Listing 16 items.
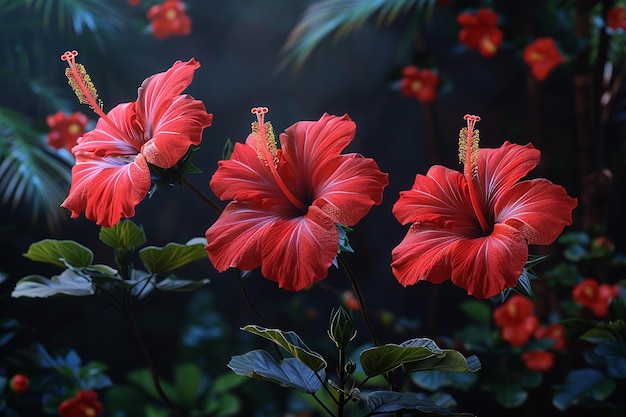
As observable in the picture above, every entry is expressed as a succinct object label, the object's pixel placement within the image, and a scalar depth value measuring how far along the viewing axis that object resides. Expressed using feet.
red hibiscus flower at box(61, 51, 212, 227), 5.10
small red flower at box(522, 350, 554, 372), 7.57
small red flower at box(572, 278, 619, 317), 6.88
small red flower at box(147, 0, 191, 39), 8.68
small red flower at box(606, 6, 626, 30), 7.30
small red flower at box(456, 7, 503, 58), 8.10
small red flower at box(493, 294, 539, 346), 7.60
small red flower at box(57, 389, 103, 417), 6.46
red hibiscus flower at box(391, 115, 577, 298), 5.01
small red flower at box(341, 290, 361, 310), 8.46
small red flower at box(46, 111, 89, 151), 8.11
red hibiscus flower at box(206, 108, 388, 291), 5.03
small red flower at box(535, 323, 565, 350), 7.74
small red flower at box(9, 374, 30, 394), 6.48
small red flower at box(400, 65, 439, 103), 8.41
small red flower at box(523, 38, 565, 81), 7.88
